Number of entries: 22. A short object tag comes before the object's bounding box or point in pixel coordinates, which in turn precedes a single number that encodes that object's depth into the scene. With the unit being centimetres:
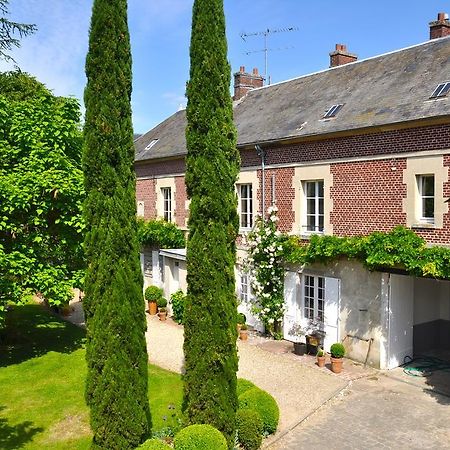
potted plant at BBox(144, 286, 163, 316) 1970
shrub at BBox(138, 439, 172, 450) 729
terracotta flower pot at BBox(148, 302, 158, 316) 1981
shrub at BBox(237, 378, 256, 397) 1011
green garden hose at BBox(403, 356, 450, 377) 1293
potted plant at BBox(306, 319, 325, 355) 1430
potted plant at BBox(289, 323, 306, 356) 1446
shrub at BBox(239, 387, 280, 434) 944
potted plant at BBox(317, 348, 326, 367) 1341
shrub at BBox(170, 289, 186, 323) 1803
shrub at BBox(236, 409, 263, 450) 873
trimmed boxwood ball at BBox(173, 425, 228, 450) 745
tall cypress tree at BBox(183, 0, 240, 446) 827
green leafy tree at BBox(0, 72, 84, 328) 1242
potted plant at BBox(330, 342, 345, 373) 1278
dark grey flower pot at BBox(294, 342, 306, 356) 1445
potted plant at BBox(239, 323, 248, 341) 1620
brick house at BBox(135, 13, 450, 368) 1221
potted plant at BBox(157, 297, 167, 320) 1891
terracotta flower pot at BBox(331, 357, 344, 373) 1280
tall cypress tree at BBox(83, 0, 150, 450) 752
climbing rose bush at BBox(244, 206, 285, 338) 1559
